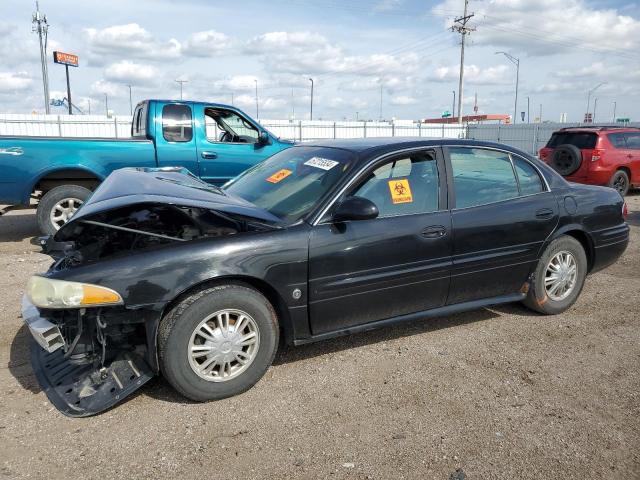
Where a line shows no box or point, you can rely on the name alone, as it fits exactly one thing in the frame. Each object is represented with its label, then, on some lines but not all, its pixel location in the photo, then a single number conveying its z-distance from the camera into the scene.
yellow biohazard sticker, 3.61
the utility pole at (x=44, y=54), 33.78
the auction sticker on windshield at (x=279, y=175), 3.91
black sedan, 2.90
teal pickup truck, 6.59
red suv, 10.95
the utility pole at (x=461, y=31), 40.59
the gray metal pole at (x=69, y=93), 42.91
